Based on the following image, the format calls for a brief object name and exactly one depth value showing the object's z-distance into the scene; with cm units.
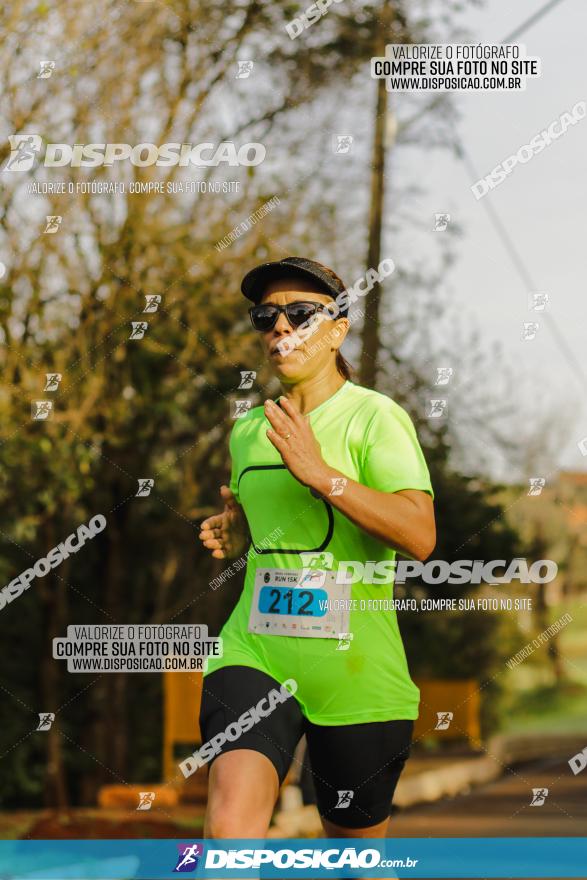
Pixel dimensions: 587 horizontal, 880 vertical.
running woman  649
